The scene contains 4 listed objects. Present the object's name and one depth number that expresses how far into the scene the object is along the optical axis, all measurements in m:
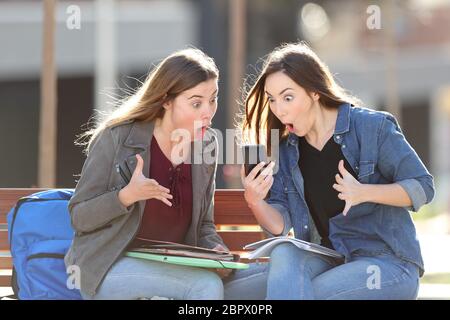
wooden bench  9.00
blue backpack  7.75
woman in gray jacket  7.28
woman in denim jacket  7.25
